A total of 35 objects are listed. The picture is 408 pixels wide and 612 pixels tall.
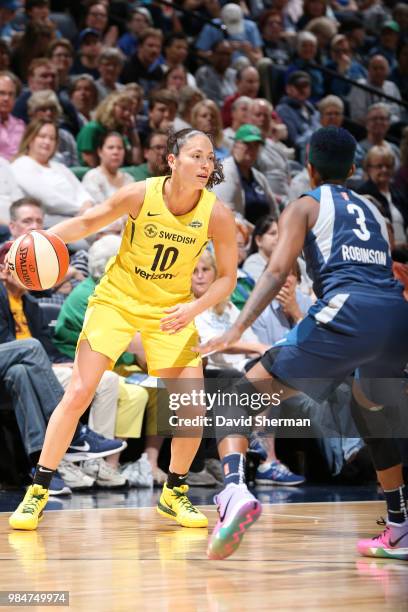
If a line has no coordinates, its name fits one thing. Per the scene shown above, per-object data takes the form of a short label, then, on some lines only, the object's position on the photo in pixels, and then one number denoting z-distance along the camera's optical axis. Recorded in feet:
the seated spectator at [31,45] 62.80
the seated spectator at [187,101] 61.46
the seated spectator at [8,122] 52.29
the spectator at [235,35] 78.95
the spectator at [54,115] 52.90
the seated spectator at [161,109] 59.98
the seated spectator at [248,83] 67.82
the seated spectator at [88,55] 66.74
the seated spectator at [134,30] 72.95
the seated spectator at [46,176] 48.73
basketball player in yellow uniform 28.37
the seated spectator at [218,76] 72.54
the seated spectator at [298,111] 71.56
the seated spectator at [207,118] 56.95
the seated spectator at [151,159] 53.98
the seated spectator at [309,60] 79.76
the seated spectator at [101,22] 69.72
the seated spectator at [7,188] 47.47
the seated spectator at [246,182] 55.11
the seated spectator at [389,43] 90.48
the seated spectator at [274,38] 82.98
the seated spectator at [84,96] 60.29
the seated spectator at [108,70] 63.72
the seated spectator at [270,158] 62.44
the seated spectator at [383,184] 61.62
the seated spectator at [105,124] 55.67
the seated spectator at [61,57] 61.67
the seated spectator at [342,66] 83.51
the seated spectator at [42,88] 56.90
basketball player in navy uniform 23.91
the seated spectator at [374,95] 82.38
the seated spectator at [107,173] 51.83
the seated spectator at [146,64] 69.33
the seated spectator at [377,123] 71.46
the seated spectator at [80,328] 40.68
